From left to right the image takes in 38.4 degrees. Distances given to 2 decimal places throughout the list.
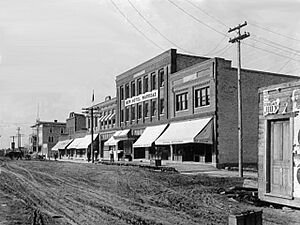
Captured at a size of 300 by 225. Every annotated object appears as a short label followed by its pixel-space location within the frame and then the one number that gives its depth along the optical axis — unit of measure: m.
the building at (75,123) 89.56
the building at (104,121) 64.84
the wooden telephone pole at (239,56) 26.18
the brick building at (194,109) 37.10
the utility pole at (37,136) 110.25
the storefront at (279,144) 14.72
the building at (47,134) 109.94
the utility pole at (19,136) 145.38
